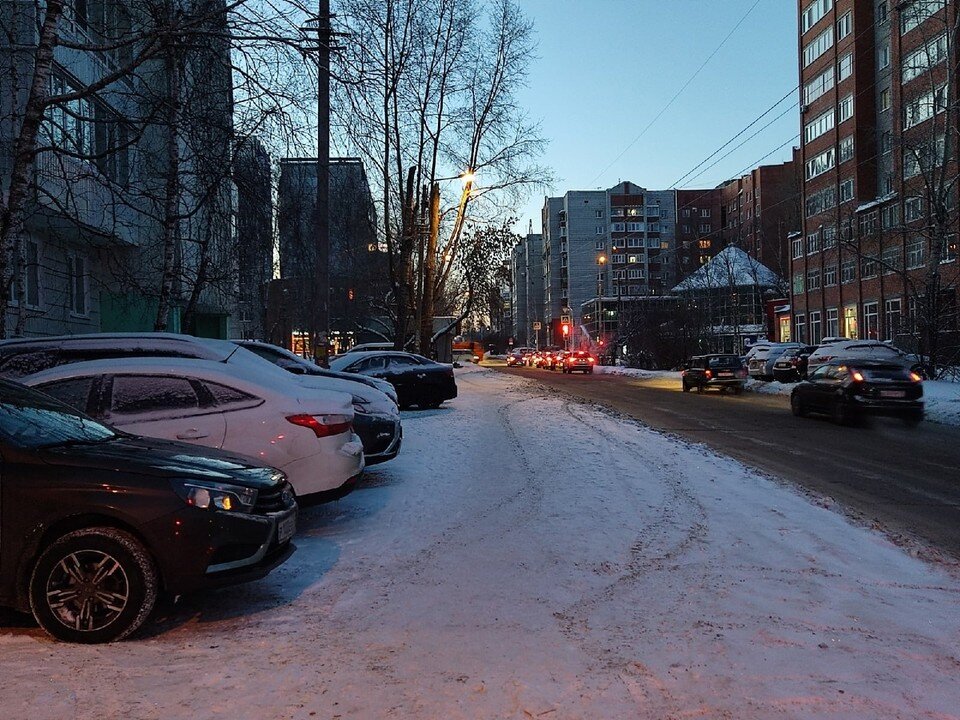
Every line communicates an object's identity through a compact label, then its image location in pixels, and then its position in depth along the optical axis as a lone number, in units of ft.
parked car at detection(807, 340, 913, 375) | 75.46
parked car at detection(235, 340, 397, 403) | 42.37
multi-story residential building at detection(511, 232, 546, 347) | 500.74
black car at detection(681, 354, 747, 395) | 92.63
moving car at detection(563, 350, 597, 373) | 171.32
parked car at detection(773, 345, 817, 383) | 101.60
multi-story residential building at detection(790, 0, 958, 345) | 137.39
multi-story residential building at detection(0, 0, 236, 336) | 30.89
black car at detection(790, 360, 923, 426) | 54.39
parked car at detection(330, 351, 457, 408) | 64.44
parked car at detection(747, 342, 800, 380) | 111.09
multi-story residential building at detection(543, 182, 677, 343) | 419.54
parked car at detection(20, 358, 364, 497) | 21.04
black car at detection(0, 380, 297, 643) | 14.24
